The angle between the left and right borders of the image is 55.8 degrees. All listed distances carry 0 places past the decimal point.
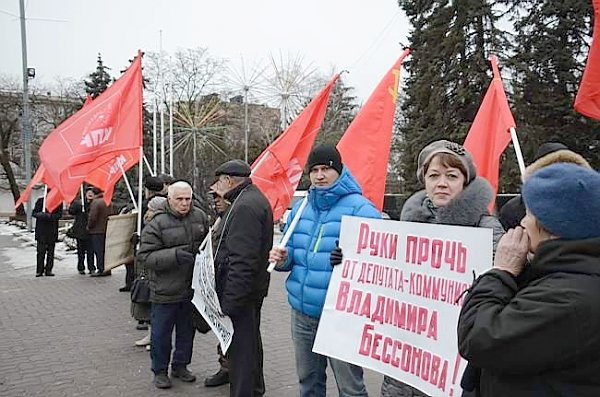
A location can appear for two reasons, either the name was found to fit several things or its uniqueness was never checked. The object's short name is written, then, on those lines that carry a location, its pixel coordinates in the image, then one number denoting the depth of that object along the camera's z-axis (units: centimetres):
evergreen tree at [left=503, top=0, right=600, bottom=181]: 2127
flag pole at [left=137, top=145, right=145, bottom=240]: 683
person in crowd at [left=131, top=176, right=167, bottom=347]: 611
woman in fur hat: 289
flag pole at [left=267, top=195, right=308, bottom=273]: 383
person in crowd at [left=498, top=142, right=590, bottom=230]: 253
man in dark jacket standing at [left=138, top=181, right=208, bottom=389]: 520
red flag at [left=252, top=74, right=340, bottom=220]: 654
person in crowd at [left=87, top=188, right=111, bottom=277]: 1212
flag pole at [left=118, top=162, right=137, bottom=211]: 808
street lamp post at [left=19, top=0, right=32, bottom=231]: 2377
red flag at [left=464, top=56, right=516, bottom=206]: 549
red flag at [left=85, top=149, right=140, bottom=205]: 869
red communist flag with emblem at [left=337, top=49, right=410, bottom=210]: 538
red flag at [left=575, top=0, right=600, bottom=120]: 327
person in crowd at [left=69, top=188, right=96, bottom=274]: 1265
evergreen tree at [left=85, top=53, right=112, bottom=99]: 3559
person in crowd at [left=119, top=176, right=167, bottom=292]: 723
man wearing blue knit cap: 163
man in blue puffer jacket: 363
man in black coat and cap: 413
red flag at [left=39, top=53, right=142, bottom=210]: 723
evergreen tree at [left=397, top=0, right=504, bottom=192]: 2386
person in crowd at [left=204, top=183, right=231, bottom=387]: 454
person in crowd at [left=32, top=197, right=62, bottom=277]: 1213
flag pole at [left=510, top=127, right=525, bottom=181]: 422
